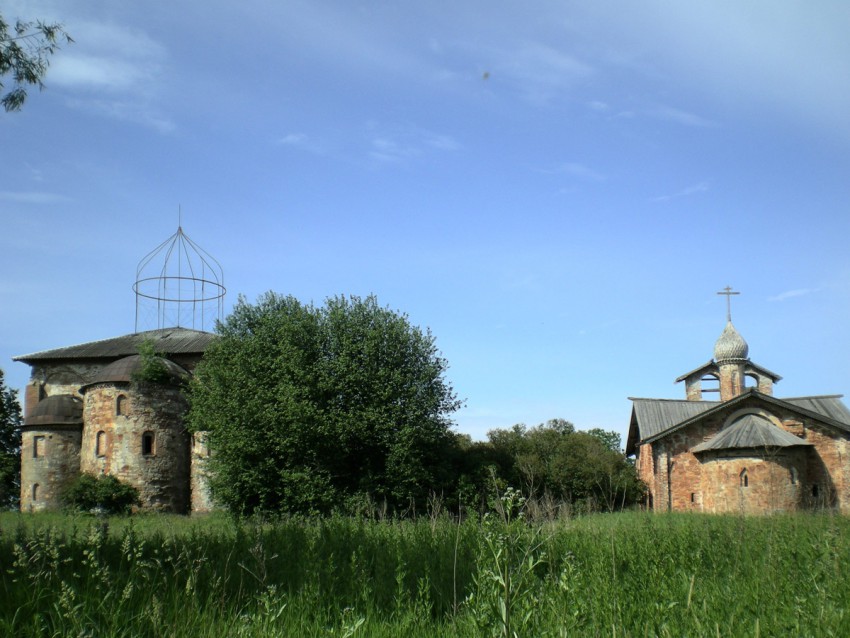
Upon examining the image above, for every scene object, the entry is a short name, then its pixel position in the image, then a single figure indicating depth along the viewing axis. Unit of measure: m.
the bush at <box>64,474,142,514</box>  32.59
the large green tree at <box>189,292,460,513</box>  28.52
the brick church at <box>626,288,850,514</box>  29.52
